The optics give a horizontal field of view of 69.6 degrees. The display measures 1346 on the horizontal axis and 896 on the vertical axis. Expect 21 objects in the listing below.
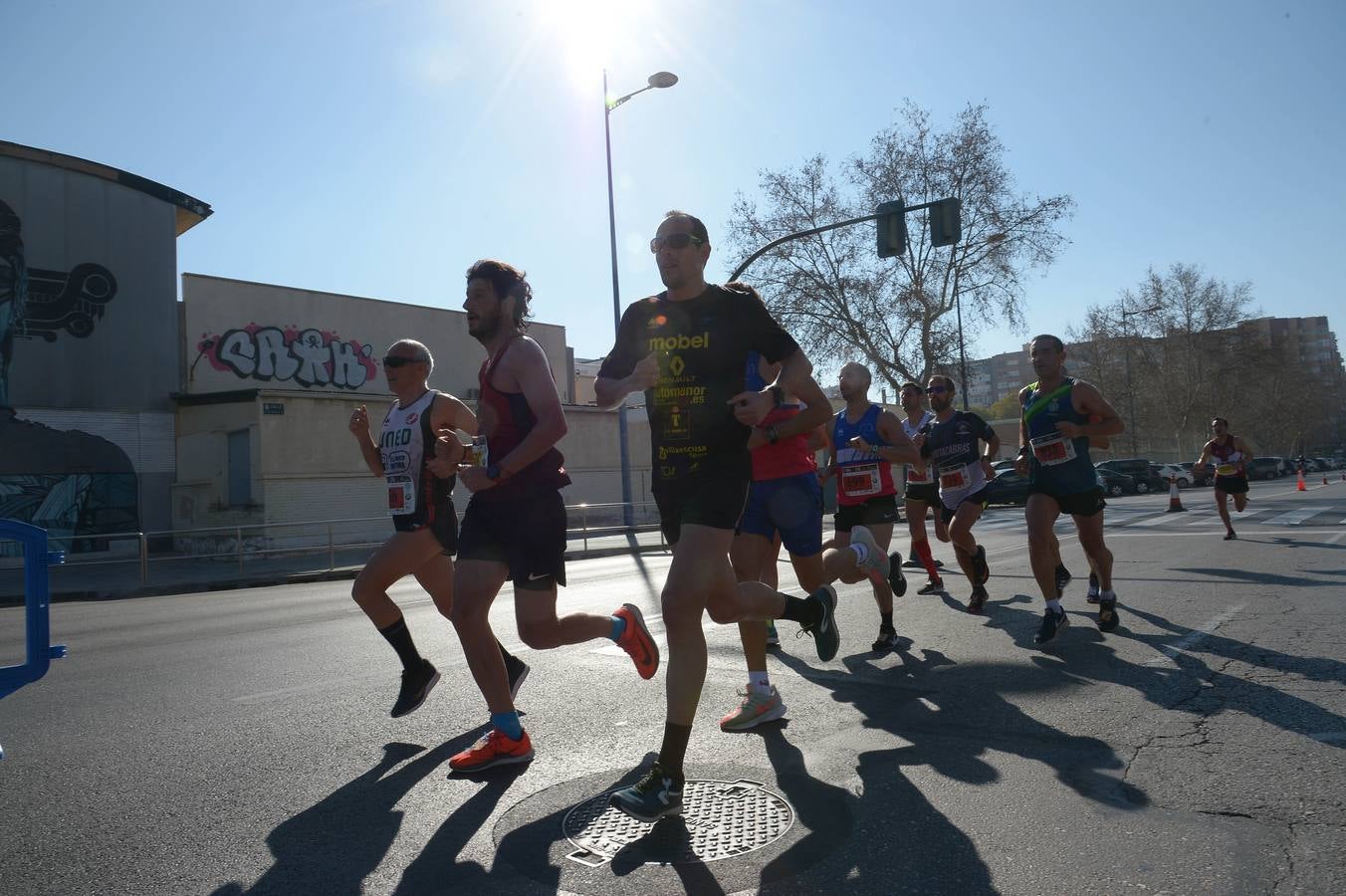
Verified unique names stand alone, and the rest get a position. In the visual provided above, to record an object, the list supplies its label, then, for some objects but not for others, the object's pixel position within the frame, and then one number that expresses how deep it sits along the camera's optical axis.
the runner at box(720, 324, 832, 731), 4.63
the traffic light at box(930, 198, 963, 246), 17.05
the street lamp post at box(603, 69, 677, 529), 23.08
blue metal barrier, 2.78
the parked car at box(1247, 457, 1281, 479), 60.28
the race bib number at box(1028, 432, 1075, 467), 6.15
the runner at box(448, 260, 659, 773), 3.69
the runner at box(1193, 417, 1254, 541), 14.88
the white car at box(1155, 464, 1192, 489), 48.24
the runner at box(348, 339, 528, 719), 4.36
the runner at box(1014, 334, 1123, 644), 6.04
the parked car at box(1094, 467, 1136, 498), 43.69
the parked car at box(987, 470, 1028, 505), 33.22
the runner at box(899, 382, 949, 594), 8.41
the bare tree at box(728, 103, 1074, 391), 40.22
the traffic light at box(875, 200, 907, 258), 17.16
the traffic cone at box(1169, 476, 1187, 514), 23.44
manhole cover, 2.78
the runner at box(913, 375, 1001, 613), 7.78
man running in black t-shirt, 3.18
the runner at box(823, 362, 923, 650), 6.26
